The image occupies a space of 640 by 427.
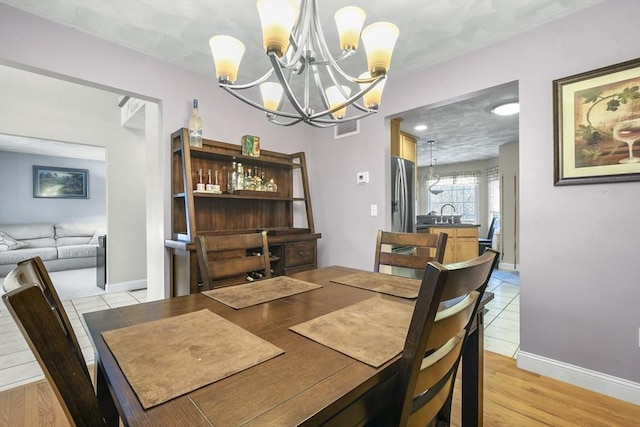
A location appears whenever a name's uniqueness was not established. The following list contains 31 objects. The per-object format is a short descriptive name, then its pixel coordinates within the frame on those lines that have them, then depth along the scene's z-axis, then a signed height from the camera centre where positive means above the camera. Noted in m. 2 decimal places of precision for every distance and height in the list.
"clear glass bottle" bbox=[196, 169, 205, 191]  2.45 +0.26
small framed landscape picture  6.16 +0.73
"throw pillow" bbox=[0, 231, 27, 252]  5.17 -0.49
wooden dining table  0.55 -0.38
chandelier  1.05 +0.71
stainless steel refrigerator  3.13 +0.18
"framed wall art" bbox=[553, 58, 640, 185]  1.72 +0.52
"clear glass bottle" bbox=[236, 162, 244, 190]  2.71 +0.32
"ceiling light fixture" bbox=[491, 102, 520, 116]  3.31 +1.19
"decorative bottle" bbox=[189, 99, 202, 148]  2.43 +0.72
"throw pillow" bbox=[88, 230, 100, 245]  6.16 -0.51
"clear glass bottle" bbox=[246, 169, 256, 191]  2.81 +0.30
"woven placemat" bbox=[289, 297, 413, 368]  0.79 -0.37
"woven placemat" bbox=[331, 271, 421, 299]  1.35 -0.36
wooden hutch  2.29 +0.05
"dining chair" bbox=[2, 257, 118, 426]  0.47 -0.24
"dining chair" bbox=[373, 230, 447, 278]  1.65 -0.20
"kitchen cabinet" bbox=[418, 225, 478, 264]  5.10 -0.53
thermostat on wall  3.01 +0.36
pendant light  7.83 +0.91
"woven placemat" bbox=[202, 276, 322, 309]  1.22 -0.36
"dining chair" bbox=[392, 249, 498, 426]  0.61 -0.28
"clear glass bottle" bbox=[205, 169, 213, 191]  2.51 +0.28
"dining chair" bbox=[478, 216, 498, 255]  5.92 -0.61
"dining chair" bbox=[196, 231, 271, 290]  1.53 -0.27
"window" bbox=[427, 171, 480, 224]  7.50 +0.49
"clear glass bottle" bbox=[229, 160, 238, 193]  2.67 +0.30
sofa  5.17 -0.56
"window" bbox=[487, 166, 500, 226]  6.91 +0.50
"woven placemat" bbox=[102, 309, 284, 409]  0.64 -0.37
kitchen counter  5.04 -0.24
